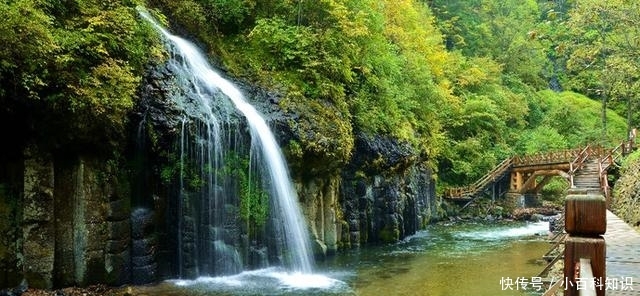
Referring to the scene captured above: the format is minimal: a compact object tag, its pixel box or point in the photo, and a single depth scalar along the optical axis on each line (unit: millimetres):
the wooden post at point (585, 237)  3553
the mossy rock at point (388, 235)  21219
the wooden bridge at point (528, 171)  29614
